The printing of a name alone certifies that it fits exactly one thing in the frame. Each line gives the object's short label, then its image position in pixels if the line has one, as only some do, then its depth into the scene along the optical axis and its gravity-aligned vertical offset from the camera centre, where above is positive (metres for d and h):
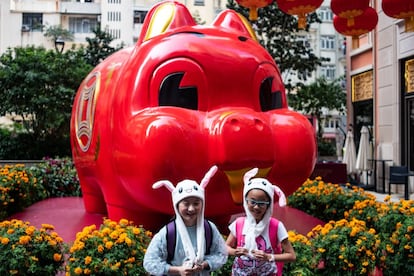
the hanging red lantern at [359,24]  8.29 +1.90
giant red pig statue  4.49 +0.16
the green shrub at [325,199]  7.15 -0.87
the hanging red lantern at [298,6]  7.51 +1.97
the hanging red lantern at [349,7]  7.79 +2.02
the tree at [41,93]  18.27 +1.63
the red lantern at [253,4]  7.60 +2.02
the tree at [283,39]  22.28 +4.38
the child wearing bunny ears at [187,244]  2.71 -0.57
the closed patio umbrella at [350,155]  14.45 -0.45
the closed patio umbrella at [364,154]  13.96 -0.41
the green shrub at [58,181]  10.36 -0.86
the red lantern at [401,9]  7.45 +1.91
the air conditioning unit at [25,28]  38.25 +8.22
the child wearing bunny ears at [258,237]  2.85 -0.57
